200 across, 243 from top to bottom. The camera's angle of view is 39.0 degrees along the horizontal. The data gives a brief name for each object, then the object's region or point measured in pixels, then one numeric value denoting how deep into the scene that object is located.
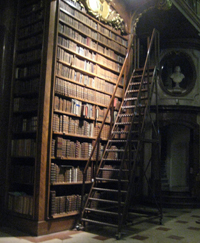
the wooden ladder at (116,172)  3.78
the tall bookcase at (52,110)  3.71
